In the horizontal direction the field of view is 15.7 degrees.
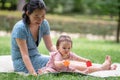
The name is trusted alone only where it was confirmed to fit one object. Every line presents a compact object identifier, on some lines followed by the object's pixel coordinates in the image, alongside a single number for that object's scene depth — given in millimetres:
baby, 5873
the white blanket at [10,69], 5818
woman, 5622
